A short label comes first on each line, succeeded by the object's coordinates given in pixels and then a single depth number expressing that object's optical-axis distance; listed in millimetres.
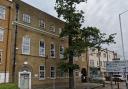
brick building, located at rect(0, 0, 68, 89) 12151
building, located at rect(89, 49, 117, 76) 26479
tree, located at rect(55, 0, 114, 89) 14294
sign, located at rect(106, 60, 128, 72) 13121
